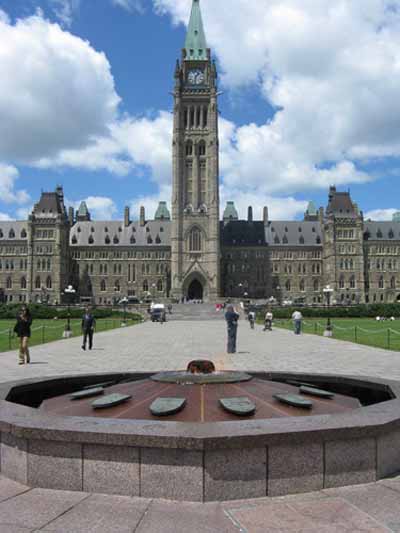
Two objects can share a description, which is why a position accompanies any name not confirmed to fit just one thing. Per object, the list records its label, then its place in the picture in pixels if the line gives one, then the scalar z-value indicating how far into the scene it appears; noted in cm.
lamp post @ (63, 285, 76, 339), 3253
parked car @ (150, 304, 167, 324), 5822
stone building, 10312
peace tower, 10181
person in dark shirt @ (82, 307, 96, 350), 2365
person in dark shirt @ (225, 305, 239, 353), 2172
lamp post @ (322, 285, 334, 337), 3303
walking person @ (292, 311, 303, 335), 3456
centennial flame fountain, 507
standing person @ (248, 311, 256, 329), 4473
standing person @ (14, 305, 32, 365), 1759
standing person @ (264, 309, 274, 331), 3941
